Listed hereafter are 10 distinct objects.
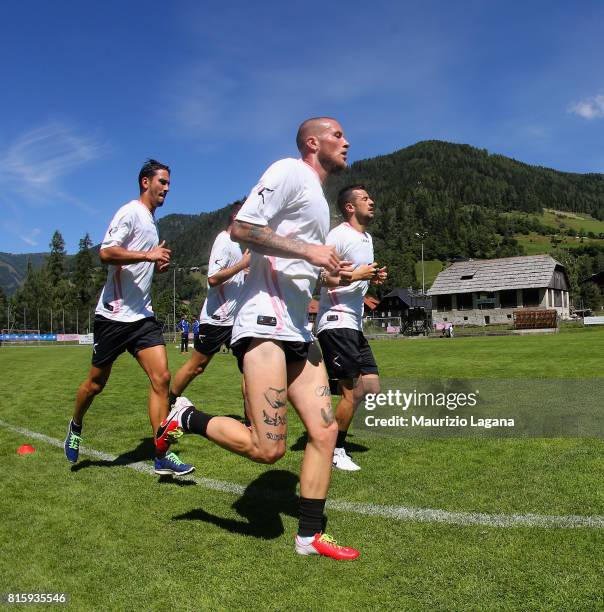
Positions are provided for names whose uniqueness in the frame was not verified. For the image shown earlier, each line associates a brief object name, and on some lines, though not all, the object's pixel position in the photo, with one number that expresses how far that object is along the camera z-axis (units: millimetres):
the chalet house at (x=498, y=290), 76875
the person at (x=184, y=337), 32312
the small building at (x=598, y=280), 107875
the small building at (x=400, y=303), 97438
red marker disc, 5723
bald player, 3166
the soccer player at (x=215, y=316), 6523
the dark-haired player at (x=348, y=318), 5328
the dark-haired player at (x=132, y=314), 5133
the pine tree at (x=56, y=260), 120750
